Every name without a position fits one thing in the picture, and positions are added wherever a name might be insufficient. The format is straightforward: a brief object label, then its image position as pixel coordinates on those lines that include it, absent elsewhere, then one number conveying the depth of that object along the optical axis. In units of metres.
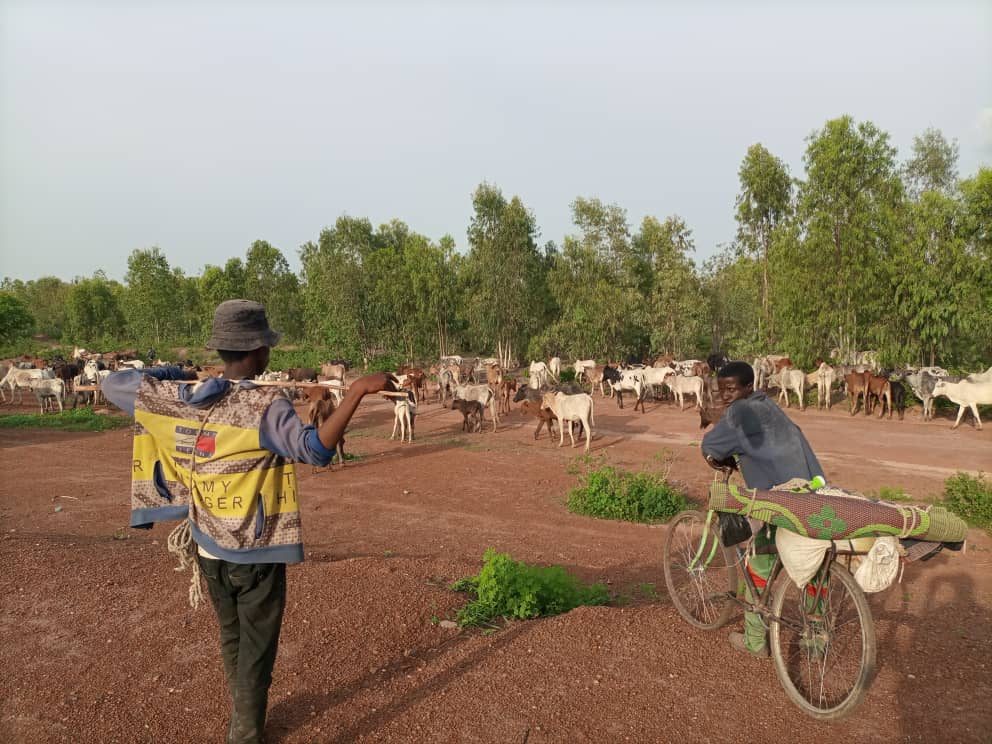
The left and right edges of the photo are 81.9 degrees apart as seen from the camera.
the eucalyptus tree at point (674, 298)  30.14
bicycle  3.16
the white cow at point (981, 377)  16.07
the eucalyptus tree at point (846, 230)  20.28
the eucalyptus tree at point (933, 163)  37.75
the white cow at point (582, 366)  27.63
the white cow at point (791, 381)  21.06
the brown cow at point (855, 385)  18.95
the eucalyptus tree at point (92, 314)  54.91
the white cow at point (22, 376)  23.30
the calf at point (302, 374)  23.50
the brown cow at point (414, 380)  21.20
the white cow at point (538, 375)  26.20
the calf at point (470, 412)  17.25
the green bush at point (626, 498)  8.98
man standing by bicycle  3.82
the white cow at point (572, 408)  15.09
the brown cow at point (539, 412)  15.98
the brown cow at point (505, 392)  21.52
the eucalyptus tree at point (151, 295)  50.47
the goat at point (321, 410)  13.64
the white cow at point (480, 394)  17.75
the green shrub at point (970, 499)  8.34
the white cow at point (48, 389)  20.97
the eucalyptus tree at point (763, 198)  28.30
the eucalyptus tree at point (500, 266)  34.00
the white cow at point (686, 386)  20.86
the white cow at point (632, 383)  21.94
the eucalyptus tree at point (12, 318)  27.36
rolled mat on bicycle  2.99
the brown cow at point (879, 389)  18.17
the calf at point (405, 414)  15.84
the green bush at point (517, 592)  4.62
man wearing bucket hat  2.69
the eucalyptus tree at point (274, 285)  52.19
